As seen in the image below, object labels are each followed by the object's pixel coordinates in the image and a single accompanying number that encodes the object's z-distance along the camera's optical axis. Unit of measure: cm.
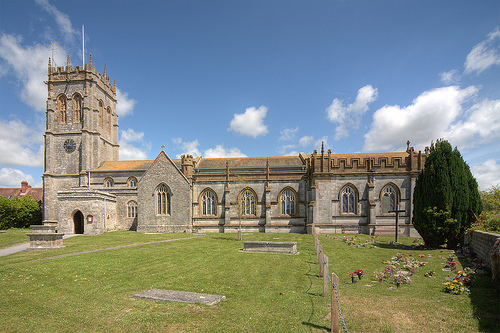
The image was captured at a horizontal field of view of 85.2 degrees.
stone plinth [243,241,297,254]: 1743
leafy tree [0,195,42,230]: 4009
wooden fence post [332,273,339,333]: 621
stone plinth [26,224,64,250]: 1909
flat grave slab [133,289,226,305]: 840
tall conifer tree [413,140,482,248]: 1866
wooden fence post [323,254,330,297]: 883
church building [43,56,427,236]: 3023
